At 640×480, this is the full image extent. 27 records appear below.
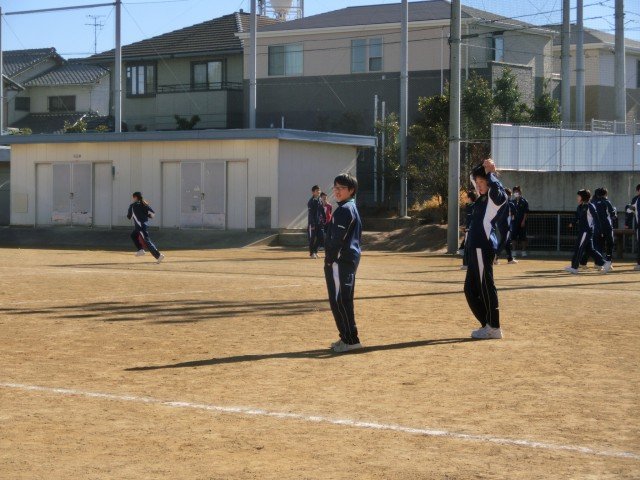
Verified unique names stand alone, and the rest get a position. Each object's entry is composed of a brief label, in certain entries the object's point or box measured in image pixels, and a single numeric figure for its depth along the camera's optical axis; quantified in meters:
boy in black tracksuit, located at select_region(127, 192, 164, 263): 27.83
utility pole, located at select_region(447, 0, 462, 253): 30.97
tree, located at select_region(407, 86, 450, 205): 39.78
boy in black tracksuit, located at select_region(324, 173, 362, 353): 11.45
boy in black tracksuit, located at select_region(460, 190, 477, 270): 24.53
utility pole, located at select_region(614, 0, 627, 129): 38.53
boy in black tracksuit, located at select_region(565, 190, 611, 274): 23.81
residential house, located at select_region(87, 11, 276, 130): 56.22
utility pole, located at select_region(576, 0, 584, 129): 42.22
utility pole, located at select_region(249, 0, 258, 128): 43.34
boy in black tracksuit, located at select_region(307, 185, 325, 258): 30.48
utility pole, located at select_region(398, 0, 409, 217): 41.12
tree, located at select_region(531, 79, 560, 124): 46.38
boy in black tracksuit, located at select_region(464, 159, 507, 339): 12.52
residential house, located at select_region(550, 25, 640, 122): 55.84
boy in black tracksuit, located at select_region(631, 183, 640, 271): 24.71
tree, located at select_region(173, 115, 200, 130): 54.12
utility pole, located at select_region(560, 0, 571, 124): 42.69
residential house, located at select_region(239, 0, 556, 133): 49.03
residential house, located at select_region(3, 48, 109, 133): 73.62
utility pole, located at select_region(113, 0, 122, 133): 47.16
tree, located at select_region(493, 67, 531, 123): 44.59
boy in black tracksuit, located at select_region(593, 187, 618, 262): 24.61
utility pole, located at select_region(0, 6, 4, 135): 55.16
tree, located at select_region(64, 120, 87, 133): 60.62
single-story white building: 38.66
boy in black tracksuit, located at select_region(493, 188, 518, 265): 25.34
